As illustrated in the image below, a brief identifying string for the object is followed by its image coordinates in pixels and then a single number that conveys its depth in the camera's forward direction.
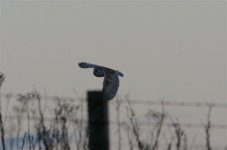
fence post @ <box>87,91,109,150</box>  12.00
